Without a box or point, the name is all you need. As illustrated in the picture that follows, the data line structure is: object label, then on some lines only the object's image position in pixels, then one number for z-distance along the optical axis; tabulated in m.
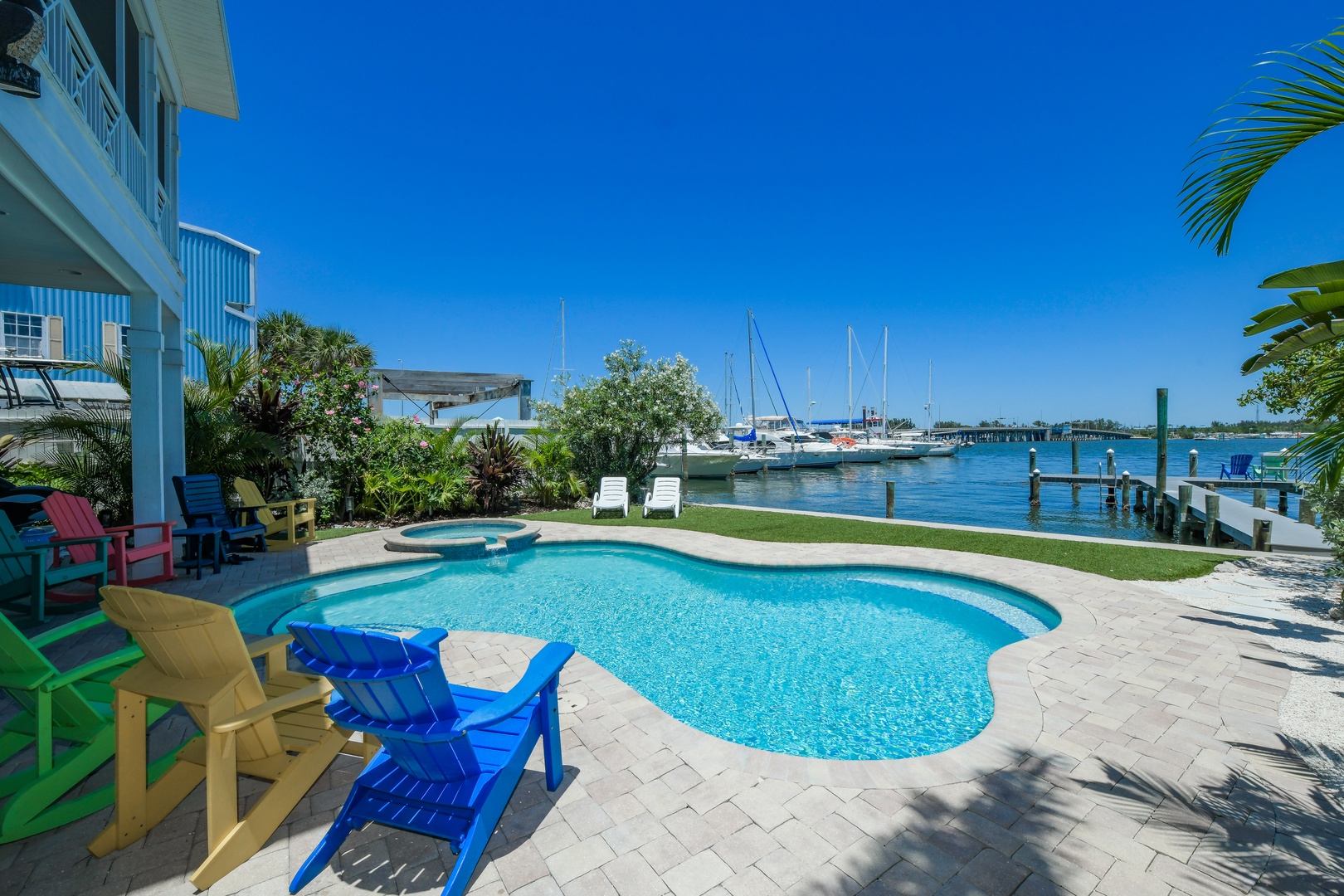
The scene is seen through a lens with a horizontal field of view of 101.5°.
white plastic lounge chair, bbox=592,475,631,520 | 13.22
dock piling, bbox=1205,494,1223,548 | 13.04
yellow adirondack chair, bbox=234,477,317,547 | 9.09
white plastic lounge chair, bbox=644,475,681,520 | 13.25
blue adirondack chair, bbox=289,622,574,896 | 2.07
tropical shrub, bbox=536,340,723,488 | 15.56
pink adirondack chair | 5.85
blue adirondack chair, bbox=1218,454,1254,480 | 24.75
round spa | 9.41
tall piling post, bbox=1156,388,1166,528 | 18.61
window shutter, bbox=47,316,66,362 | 13.84
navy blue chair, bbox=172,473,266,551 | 7.57
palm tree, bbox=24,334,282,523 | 8.61
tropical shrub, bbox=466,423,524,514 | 13.16
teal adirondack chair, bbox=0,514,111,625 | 5.00
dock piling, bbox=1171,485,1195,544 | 15.23
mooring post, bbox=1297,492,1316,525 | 12.68
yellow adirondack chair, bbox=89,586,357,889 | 2.25
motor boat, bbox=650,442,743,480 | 36.59
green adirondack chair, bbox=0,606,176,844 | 2.40
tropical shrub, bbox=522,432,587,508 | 14.68
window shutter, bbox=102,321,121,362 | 15.03
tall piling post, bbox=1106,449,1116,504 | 24.22
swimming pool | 4.23
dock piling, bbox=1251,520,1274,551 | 9.70
